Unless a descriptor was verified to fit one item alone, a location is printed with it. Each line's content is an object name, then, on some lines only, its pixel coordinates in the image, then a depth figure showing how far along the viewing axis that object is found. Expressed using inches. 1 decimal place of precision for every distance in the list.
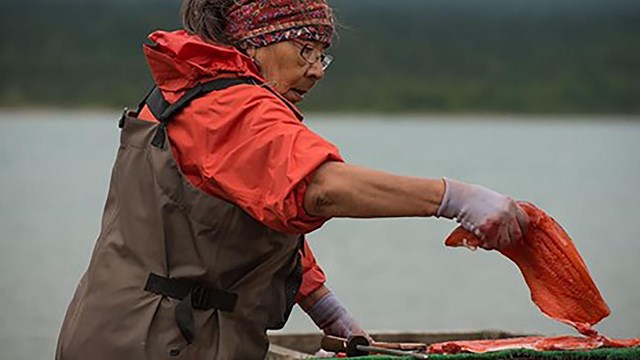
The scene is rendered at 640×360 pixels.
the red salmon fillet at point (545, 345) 284.2
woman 241.6
